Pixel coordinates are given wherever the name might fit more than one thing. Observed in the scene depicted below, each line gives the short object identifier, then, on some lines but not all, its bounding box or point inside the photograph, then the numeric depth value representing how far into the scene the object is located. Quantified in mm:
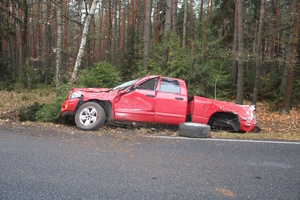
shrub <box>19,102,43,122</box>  9236
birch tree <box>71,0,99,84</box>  11034
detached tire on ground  7148
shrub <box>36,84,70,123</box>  9000
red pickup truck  7584
